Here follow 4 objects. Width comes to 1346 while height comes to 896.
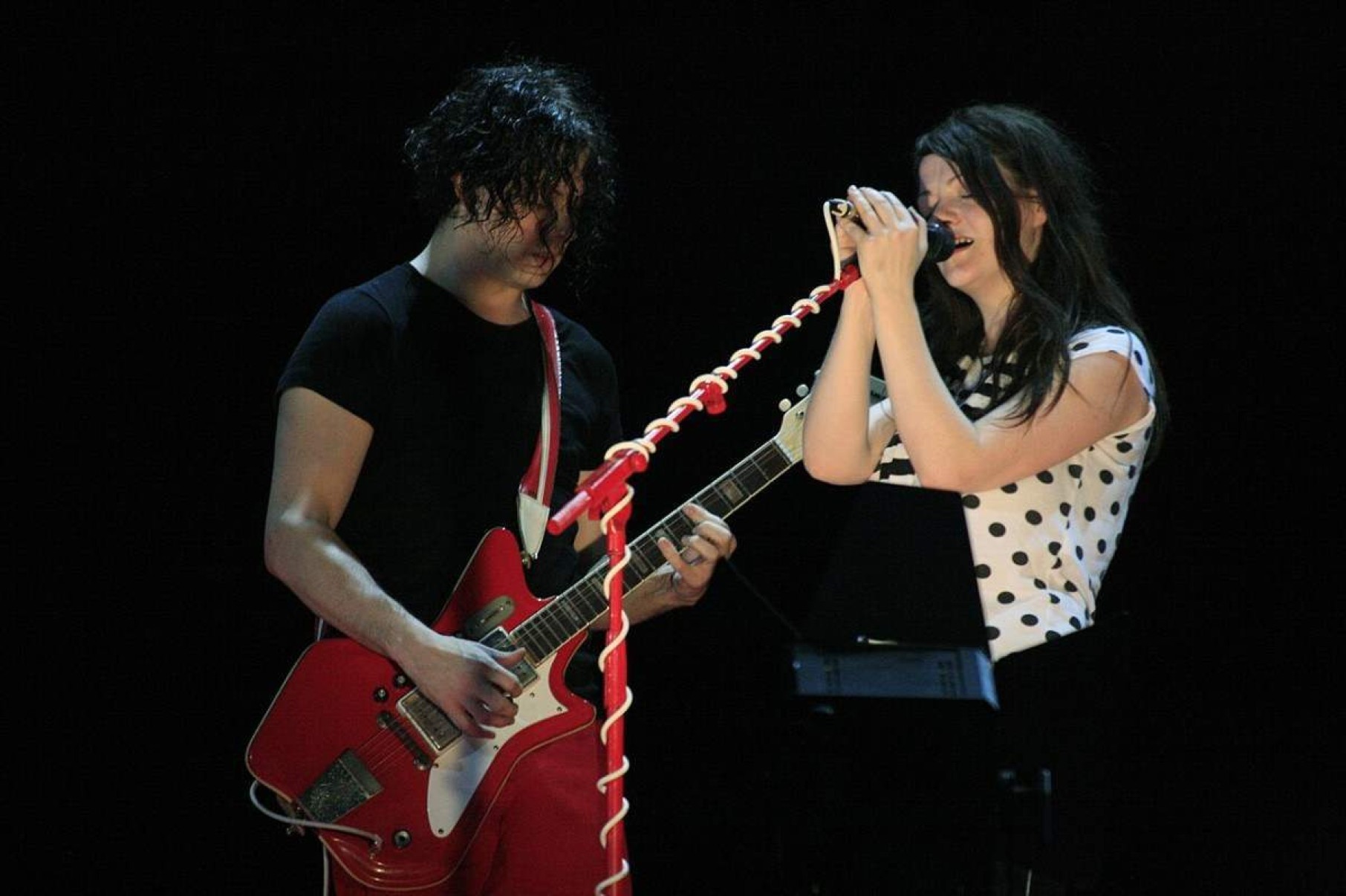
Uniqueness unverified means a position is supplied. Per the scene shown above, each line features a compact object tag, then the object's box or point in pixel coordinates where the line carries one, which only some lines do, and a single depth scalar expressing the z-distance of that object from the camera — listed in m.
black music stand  9.17
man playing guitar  9.71
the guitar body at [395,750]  9.71
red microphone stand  9.13
